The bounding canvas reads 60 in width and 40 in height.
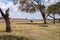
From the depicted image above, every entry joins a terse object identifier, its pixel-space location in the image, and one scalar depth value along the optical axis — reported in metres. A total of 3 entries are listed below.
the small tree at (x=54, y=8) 20.04
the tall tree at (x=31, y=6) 16.44
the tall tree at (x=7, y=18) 7.95
